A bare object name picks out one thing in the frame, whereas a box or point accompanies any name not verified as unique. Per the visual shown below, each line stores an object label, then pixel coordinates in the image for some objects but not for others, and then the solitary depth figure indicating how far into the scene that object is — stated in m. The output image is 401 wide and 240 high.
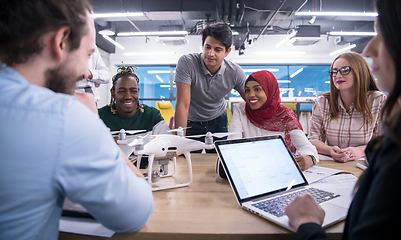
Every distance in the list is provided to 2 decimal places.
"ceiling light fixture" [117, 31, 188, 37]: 6.09
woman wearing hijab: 1.59
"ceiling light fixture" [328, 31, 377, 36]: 6.01
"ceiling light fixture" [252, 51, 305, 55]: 8.00
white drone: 0.90
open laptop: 0.71
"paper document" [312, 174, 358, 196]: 0.86
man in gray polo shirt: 1.93
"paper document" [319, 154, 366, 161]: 1.46
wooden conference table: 0.58
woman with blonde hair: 1.65
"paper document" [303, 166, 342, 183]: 1.00
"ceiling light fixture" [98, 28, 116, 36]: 5.56
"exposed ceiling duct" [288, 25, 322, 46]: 6.21
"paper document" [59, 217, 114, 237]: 0.59
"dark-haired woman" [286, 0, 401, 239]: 0.37
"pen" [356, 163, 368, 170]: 1.20
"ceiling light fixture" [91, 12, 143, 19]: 4.84
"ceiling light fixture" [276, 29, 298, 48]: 6.06
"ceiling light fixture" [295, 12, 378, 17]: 4.79
